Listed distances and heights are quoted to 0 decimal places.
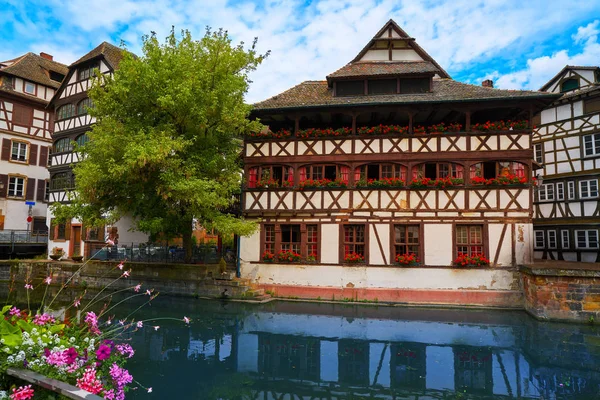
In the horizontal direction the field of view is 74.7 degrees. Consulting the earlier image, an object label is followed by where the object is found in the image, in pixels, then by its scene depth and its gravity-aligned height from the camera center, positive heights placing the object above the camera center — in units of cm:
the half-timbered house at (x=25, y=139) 2898 +753
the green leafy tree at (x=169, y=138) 1495 +400
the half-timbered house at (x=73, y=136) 2581 +694
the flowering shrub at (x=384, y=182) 1680 +252
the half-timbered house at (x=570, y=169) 2169 +432
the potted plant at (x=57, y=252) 2370 -91
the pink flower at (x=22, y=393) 336 -134
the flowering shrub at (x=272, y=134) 1808 +487
